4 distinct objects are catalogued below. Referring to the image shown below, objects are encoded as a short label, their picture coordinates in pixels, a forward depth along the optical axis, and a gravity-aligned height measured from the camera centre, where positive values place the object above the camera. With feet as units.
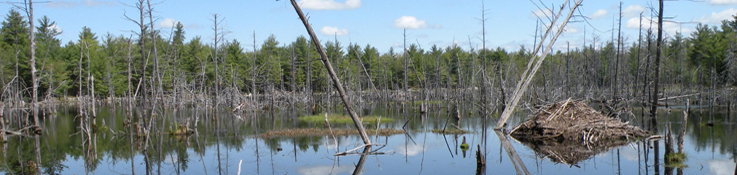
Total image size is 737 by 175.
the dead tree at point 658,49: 76.18 +5.16
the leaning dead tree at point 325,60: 41.08 +2.18
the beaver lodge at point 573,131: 53.47 -4.71
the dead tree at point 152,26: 73.36 +8.86
